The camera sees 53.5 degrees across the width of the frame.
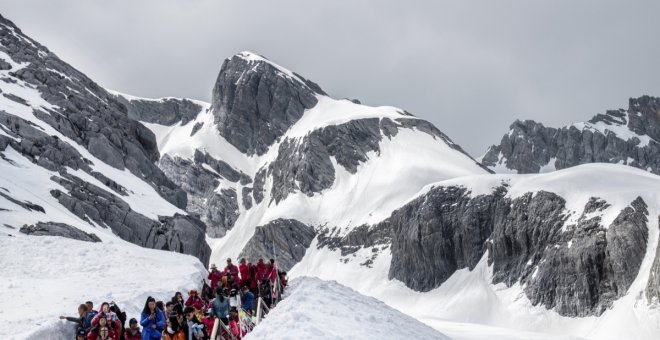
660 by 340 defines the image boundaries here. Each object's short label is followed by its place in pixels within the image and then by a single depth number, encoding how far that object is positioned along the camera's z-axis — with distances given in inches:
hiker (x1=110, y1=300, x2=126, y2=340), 836.6
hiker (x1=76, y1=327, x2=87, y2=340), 785.3
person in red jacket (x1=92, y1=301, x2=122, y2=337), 803.4
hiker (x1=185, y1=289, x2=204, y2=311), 963.3
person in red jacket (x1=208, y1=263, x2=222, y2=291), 1116.8
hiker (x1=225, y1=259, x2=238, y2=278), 1139.3
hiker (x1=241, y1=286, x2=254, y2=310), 986.7
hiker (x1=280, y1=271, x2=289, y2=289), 1161.9
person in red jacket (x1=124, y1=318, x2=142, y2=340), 829.8
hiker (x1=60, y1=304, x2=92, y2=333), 832.9
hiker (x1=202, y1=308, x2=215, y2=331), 860.0
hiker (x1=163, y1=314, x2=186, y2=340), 770.2
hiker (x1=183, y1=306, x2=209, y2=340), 776.3
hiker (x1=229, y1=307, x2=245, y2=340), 840.9
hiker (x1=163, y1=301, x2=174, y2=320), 829.0
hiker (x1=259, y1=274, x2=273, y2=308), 1050.3
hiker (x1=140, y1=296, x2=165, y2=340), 784.3
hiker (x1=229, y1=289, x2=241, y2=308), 962.6
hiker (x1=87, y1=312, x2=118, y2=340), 759.7
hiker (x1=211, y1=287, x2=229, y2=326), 859.4
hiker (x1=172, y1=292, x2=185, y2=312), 894.4
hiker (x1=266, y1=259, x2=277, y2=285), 1082.1
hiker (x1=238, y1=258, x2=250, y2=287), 1108.5
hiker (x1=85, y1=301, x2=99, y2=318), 842.2
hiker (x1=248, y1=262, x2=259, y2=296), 1103.0
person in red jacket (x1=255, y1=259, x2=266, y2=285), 1118.5
